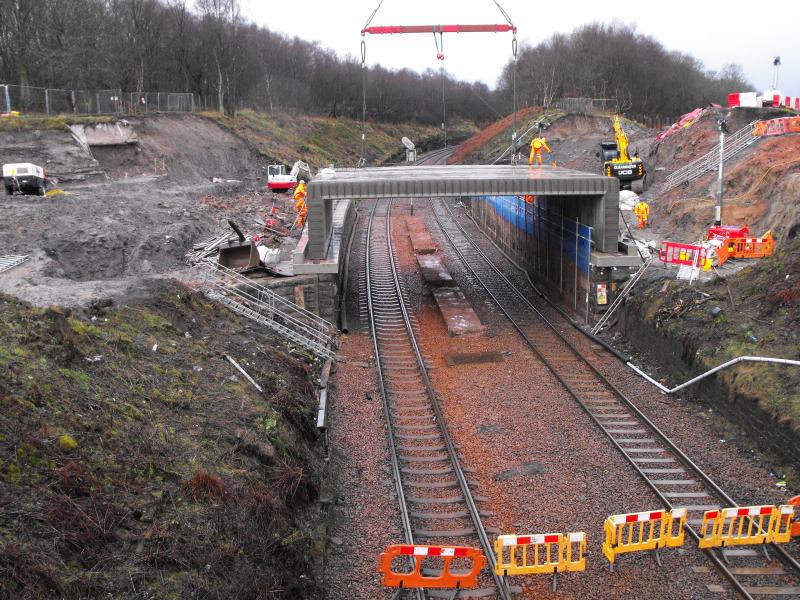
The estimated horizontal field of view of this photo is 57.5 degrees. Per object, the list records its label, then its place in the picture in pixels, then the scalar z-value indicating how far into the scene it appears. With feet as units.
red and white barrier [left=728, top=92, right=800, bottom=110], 129.16
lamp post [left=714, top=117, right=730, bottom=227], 81.10
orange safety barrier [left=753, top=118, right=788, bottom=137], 108.78
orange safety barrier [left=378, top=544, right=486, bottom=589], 32.99
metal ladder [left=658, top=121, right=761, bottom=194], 115.34
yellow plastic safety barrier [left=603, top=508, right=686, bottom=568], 35.32
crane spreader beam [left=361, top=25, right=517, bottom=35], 89.66
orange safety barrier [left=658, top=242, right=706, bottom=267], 72.13
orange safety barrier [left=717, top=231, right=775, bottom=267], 77.82
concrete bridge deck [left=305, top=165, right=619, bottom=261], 78.54
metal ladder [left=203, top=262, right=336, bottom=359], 70.38
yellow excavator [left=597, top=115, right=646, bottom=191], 124.57
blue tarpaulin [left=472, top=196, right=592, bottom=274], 82.38
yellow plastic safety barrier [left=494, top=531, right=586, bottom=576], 33.55
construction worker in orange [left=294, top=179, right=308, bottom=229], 109.81
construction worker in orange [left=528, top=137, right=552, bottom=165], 108.37
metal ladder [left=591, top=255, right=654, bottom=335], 76.38
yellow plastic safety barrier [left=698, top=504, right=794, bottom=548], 35.94
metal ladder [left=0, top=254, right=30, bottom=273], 70.33
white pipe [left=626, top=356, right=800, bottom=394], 50.27
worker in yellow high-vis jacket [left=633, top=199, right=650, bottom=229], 106.42
